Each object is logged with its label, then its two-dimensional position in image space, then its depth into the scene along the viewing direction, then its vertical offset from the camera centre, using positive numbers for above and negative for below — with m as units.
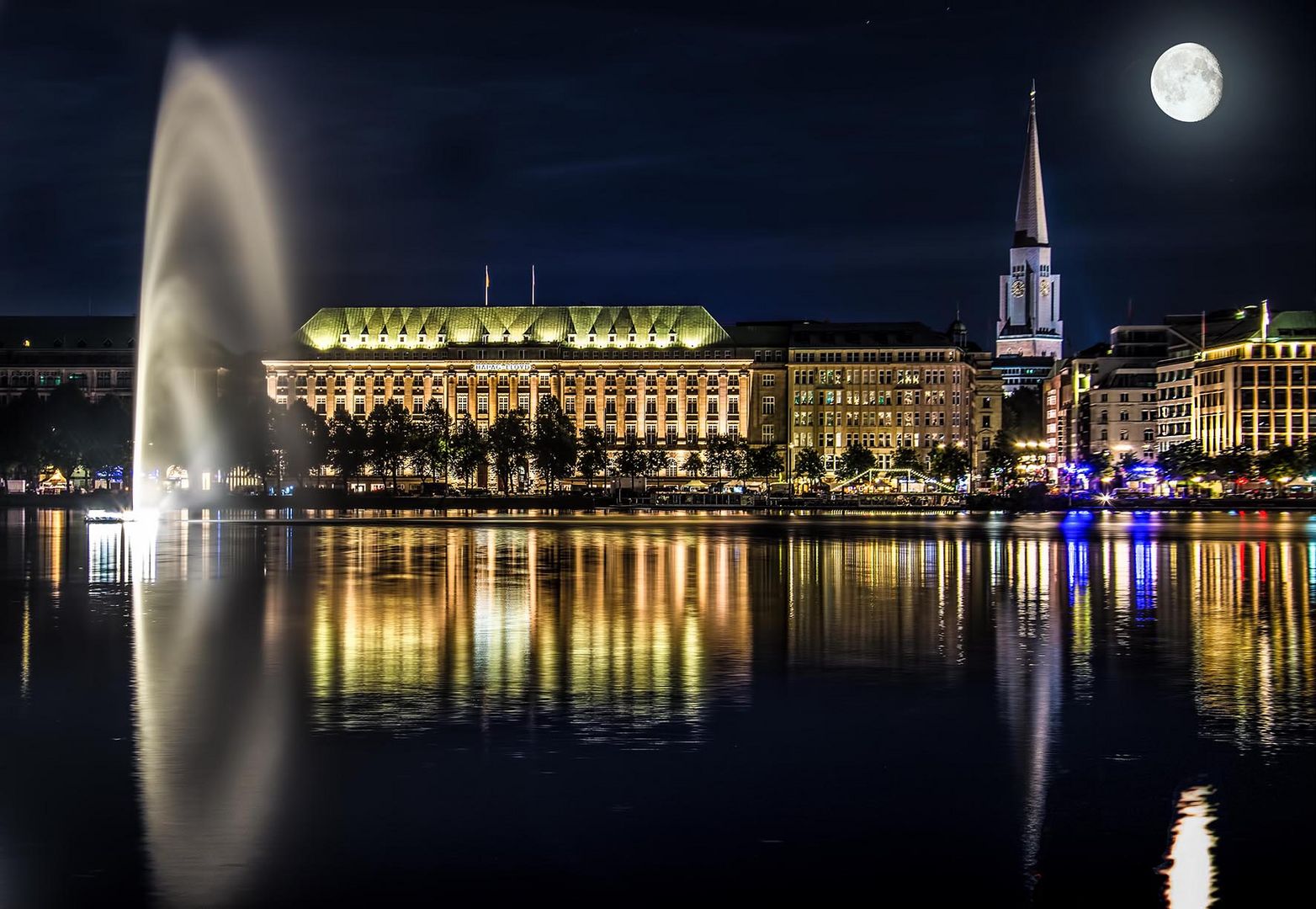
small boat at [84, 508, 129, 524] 103.88 -1.15
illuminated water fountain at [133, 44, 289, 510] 157.25 +7.46
